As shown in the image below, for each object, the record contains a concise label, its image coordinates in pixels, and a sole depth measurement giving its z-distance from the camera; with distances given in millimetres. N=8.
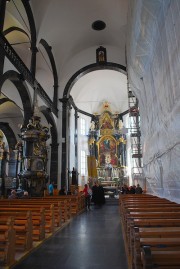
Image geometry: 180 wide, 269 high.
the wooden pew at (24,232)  3471
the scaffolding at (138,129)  14230
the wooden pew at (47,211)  4730
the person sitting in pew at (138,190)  10508
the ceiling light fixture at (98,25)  13845
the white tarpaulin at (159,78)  3846
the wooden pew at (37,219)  4133
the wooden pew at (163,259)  1332
